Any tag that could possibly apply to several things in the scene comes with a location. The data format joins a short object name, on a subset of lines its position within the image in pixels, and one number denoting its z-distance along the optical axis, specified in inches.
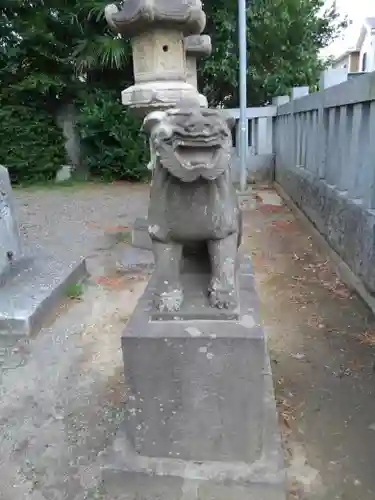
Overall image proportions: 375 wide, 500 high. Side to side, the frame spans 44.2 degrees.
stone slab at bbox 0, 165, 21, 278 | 133.6
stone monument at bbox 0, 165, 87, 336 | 114.1
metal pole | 251.5
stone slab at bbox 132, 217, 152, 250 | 176.1
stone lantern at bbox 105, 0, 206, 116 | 140.1
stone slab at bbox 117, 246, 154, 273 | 160.1
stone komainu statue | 53.6
